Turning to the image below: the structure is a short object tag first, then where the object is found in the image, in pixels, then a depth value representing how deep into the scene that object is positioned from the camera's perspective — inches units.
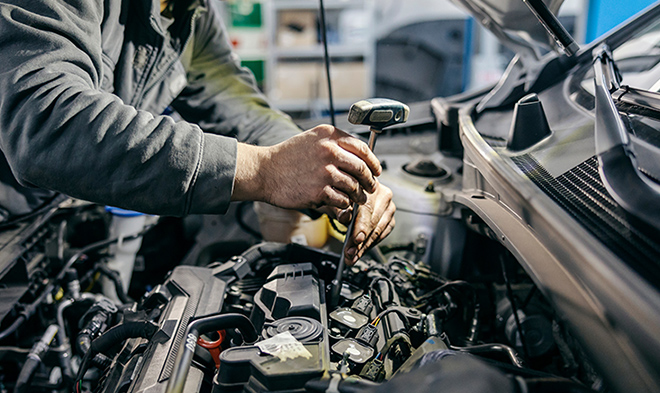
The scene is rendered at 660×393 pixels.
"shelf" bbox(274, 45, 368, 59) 180.7
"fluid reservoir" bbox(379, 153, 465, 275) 47.1
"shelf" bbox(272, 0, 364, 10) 177.5
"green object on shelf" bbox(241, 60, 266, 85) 195.0
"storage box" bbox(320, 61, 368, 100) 174.7
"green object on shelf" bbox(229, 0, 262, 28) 189.5
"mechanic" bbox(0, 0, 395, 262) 30.2
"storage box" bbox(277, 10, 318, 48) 180.7
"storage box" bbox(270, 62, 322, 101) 176.6
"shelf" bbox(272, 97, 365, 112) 179.6
